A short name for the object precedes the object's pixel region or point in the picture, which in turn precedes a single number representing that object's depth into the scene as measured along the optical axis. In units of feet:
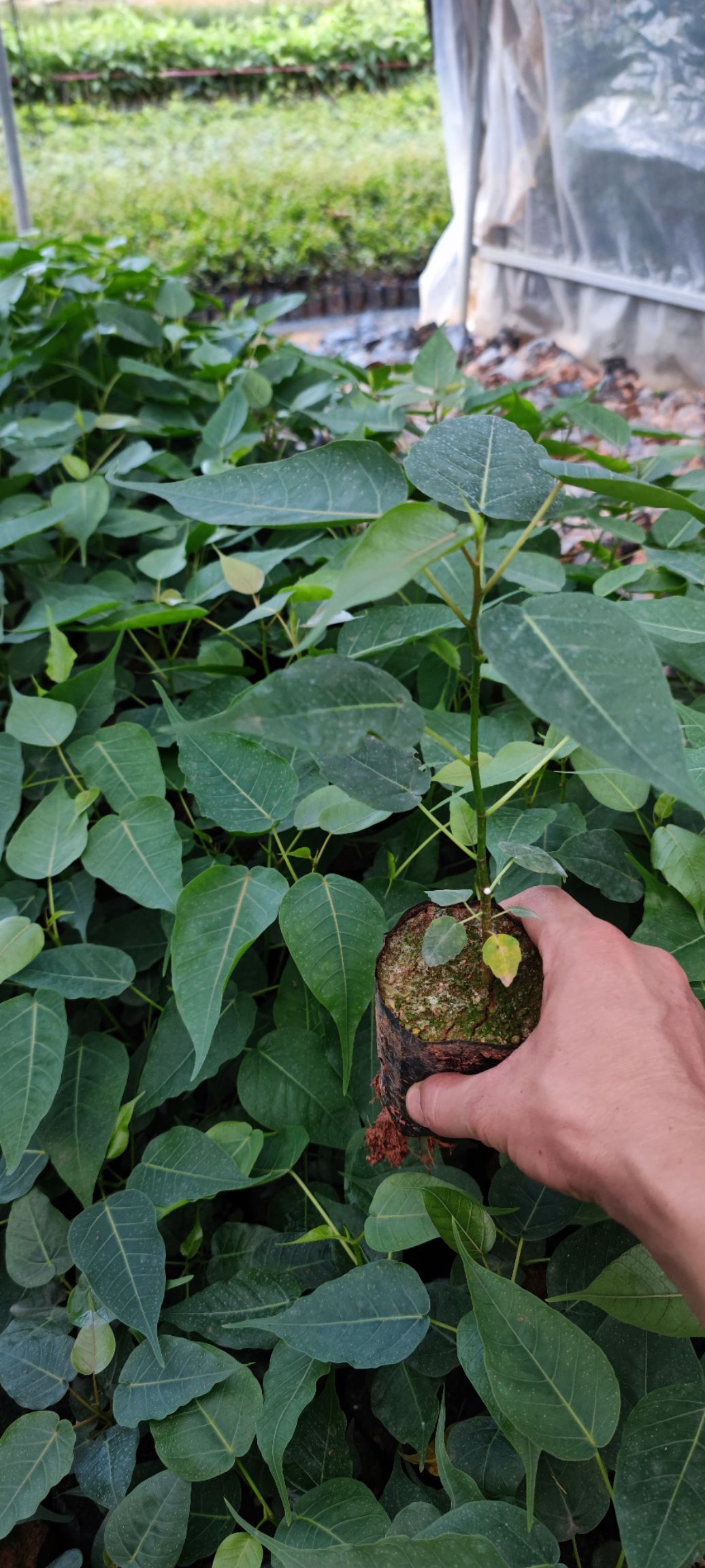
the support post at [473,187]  10.90
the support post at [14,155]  9.16
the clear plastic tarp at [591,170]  9.28
